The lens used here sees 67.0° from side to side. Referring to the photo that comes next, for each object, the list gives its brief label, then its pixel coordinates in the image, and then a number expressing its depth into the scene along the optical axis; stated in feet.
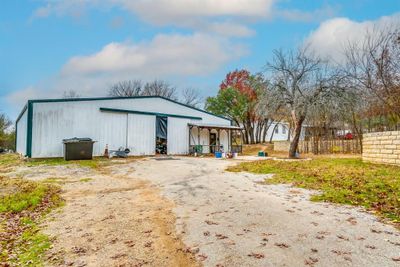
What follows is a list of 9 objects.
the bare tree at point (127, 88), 151.12
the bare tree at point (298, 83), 54.65
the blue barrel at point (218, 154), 71.60
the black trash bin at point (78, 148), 53.11
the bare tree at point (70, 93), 158.97
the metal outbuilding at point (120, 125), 54.80
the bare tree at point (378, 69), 48.14
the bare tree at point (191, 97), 160.15
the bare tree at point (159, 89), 150.92
